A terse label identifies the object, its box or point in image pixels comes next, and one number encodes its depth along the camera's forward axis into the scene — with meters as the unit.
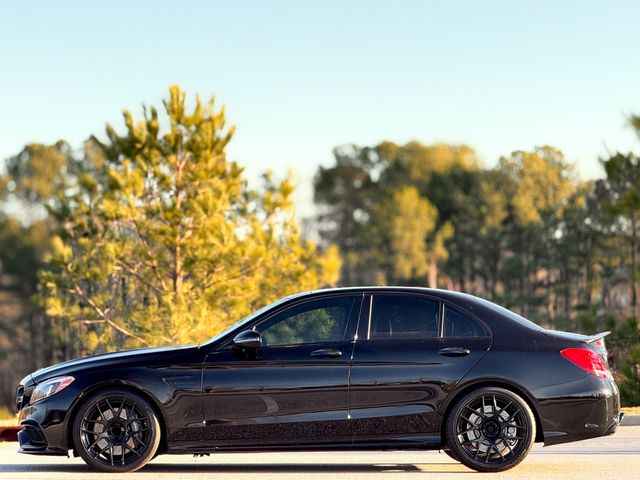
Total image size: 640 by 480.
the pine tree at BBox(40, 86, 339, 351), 36.38
